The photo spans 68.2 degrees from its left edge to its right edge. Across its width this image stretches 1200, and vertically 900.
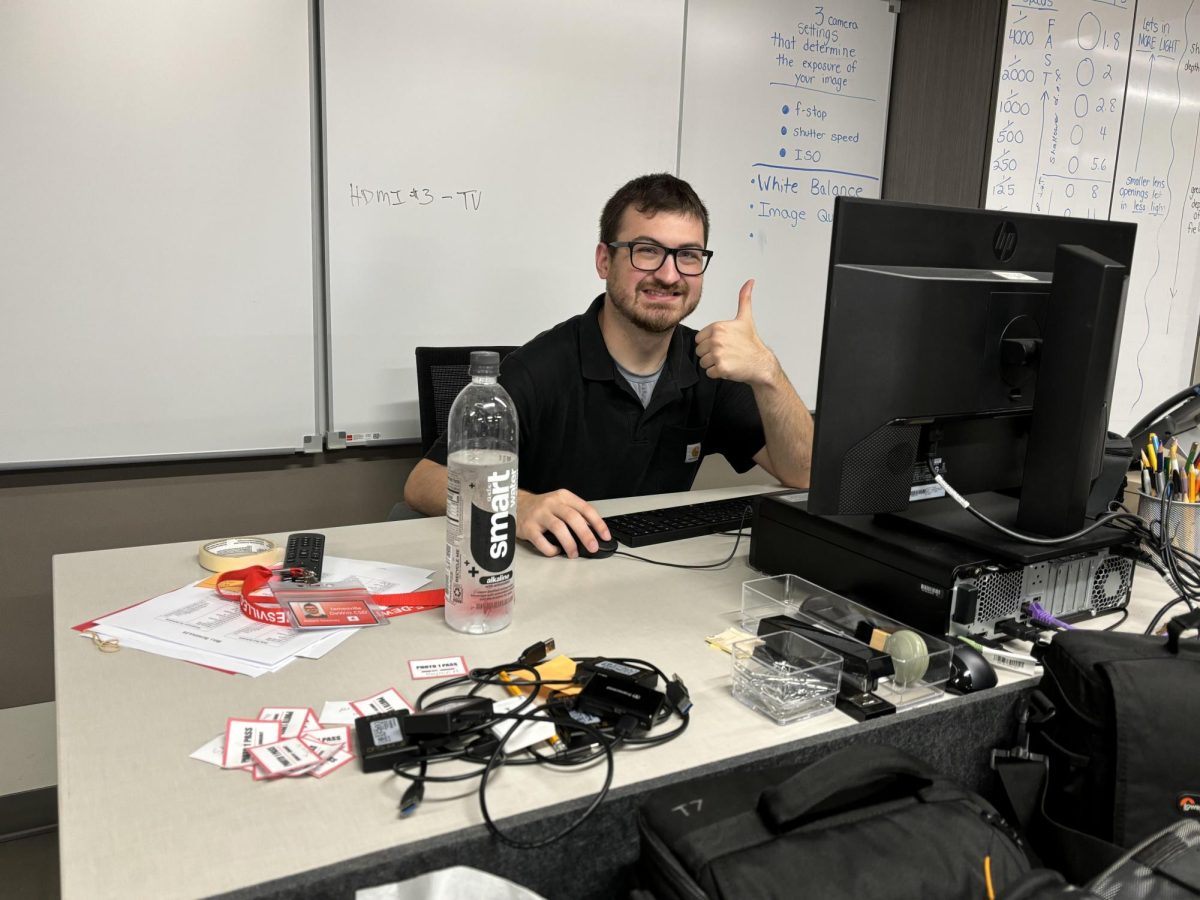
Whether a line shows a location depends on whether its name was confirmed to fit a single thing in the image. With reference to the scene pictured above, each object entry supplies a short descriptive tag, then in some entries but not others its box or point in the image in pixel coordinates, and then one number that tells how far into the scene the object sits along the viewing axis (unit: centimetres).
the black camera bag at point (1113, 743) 80
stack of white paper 95
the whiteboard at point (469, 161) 218
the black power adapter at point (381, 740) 75
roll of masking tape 119
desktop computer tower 103
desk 64
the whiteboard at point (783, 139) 265
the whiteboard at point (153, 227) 189
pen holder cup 129
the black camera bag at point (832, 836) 63
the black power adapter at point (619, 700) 82
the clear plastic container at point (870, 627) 93
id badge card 103
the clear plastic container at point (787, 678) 87
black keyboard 139
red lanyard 104
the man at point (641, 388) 171
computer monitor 104
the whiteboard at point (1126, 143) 290
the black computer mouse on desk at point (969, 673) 93
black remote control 119
